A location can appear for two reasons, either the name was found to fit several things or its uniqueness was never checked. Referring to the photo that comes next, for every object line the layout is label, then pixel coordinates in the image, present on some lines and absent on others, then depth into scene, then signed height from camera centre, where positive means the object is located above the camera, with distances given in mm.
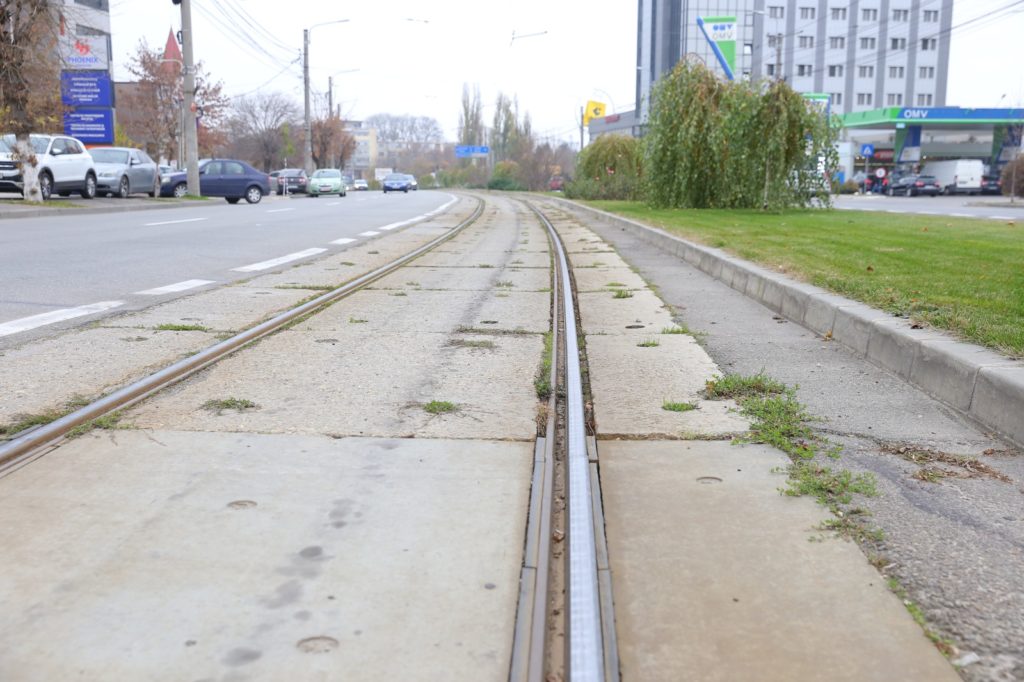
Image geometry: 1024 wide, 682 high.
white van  52531 +1572
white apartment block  94938 +16044
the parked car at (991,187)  54406 +1037
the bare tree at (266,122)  76562 +6312
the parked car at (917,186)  51969 +986
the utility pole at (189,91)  30328 +3310
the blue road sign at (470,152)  105312 +5100
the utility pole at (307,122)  49594 +4001
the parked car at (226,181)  33788 +458
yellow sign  84688 +8150
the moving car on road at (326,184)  44219 +530
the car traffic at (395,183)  60712 +831
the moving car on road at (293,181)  48269 +703
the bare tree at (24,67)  22531 +3023
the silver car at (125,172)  27938 +615
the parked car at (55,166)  24469 +644
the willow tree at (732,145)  22172 +1381
